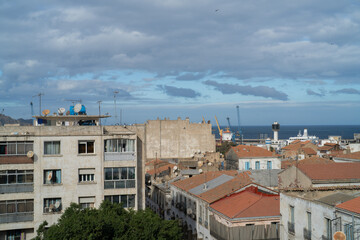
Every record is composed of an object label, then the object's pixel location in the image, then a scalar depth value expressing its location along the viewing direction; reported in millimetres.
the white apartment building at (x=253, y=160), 71062
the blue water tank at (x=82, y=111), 41500
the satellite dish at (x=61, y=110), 41469
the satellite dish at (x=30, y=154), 32734
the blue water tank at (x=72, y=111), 42359
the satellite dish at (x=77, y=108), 41188
